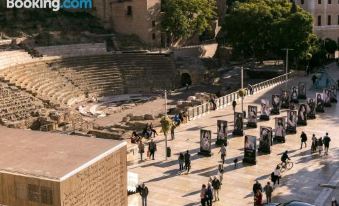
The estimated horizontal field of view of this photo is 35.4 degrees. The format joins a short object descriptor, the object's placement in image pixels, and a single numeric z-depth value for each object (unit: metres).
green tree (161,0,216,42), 81.75
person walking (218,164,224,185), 31.16
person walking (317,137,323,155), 36.34
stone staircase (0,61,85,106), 55.41
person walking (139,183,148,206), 27.36
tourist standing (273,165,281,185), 30.20
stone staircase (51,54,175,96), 66.69
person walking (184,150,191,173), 32.50
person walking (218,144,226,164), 34.03
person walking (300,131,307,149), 37.41
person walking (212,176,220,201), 28.52
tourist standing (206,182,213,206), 27.02
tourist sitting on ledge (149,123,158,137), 40.39
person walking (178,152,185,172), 32.73
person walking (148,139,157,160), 35.13
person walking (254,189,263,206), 27.17
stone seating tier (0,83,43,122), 46.97
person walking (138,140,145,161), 35.31
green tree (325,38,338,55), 87.03
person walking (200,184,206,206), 27.02
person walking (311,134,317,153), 36.72
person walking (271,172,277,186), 30.13
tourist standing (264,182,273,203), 27.80
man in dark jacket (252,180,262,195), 27.48
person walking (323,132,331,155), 36.34
